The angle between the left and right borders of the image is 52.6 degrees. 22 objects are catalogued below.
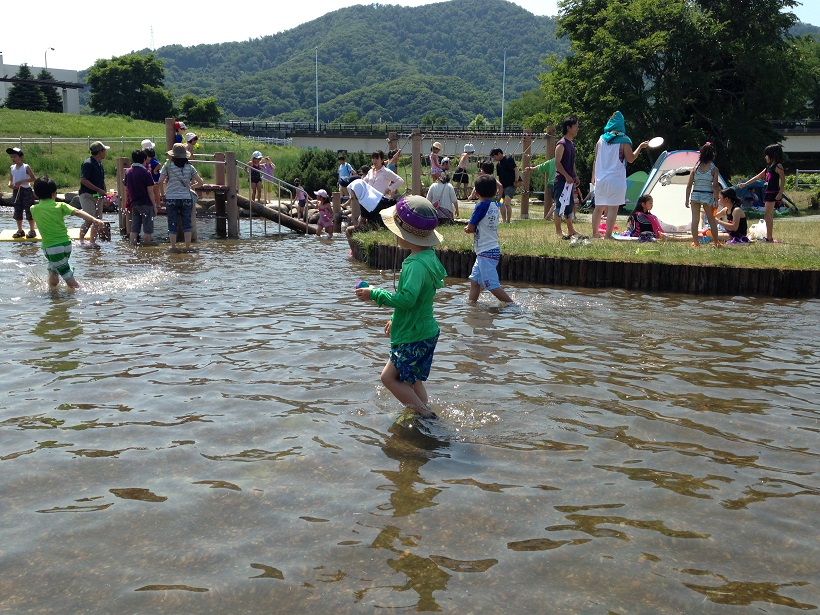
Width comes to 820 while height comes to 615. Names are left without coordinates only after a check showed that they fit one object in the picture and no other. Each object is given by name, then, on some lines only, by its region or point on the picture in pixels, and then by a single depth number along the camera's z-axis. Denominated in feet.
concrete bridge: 187.93
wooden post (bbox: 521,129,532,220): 69.10
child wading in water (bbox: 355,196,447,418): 18.48
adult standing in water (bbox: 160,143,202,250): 52.24
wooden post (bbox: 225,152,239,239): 64.44
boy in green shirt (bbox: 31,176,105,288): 34.04
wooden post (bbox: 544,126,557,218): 72.38
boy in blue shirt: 32.19
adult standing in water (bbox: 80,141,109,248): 52.29
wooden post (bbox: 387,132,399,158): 64.01
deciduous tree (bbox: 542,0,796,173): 92.53
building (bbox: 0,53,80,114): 271.35
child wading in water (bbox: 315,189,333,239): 71.67
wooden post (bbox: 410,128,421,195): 62.23
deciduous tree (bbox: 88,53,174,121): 273.95
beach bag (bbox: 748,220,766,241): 49.21
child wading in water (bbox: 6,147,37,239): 56.90
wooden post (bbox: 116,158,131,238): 63.52
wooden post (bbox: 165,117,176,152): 67.43
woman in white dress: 44.60
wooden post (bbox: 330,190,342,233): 73.09
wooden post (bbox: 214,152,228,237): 66.28
